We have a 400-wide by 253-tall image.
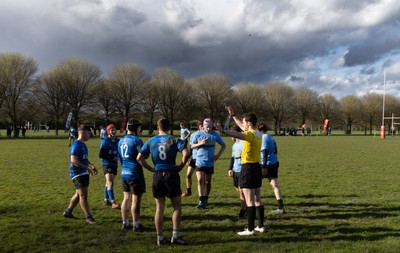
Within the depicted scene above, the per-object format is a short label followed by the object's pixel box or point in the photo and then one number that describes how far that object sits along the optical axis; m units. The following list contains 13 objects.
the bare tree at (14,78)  53.31
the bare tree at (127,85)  64.94
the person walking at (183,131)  13.66
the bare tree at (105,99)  62.53
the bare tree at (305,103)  88.06
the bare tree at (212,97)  74.62
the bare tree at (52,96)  58.88
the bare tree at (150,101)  66.75
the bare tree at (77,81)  59.94
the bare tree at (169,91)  69.56
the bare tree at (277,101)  84.25
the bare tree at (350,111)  93.25
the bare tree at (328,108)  92.06
